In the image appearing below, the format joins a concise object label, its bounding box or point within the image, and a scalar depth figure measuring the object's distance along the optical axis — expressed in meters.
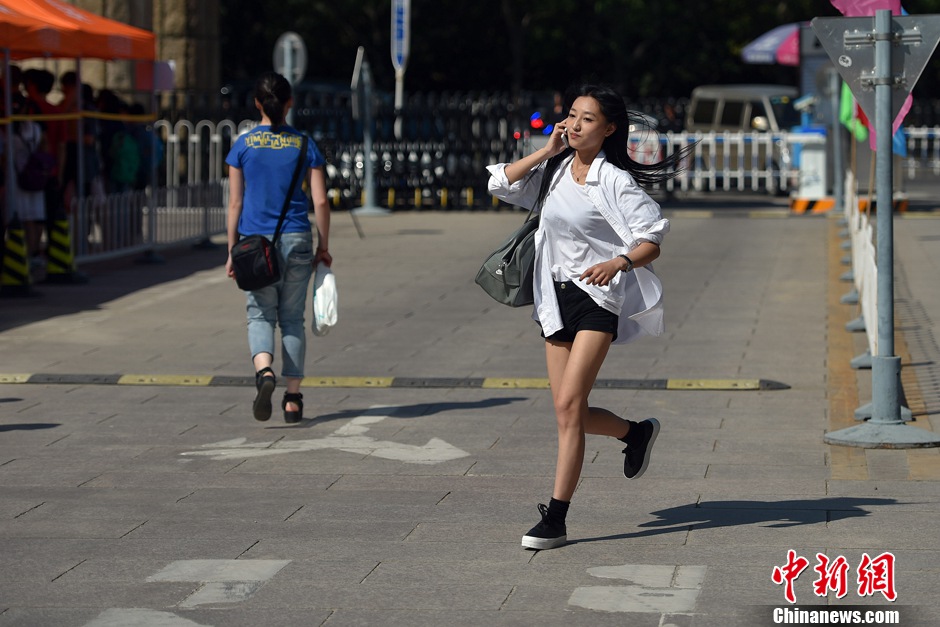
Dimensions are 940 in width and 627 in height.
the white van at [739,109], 34.62
